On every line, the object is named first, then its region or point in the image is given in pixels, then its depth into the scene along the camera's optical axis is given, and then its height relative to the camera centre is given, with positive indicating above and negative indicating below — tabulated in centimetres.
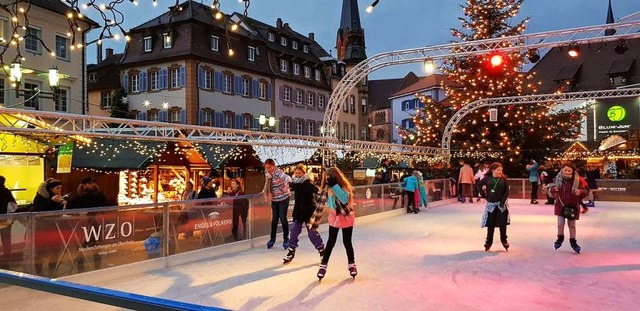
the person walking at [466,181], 2159 -105
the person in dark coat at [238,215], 1013 -109
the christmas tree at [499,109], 2588 +219
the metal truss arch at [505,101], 2250 +230
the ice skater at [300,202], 870 -75
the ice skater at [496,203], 959 -84
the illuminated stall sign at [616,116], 3762 +264
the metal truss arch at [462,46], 1300 +290
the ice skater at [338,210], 707 -69
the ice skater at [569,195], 916 -67
